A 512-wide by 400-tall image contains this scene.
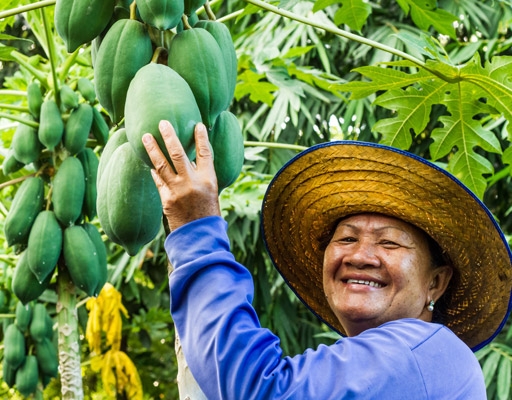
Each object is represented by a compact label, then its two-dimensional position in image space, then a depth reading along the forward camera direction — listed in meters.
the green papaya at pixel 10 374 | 3.51
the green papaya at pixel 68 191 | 2.73
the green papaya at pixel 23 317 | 3.56
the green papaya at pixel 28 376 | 3.43
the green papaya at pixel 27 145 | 2.81
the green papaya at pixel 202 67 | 1.64
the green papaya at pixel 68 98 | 2.81
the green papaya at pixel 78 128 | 2.78
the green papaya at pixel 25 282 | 2.80
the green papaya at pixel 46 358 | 3.58
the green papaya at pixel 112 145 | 1.71
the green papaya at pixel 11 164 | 2.95
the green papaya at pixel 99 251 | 2.79
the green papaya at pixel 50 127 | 2.73
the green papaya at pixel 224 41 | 1.79
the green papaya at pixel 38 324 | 3.60
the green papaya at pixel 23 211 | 2.78
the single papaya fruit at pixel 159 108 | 1.47
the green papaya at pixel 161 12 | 1.58
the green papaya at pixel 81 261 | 2.71
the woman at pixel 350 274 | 1.42
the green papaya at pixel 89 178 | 2.83
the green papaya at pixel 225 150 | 1.73
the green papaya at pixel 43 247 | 2.70
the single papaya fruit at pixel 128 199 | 1.63
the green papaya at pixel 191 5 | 1.75
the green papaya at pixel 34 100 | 2.88
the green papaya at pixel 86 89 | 2.90
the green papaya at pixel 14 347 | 3.50
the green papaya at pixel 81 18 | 1.75
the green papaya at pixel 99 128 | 2.88
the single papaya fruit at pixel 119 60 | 1.67
